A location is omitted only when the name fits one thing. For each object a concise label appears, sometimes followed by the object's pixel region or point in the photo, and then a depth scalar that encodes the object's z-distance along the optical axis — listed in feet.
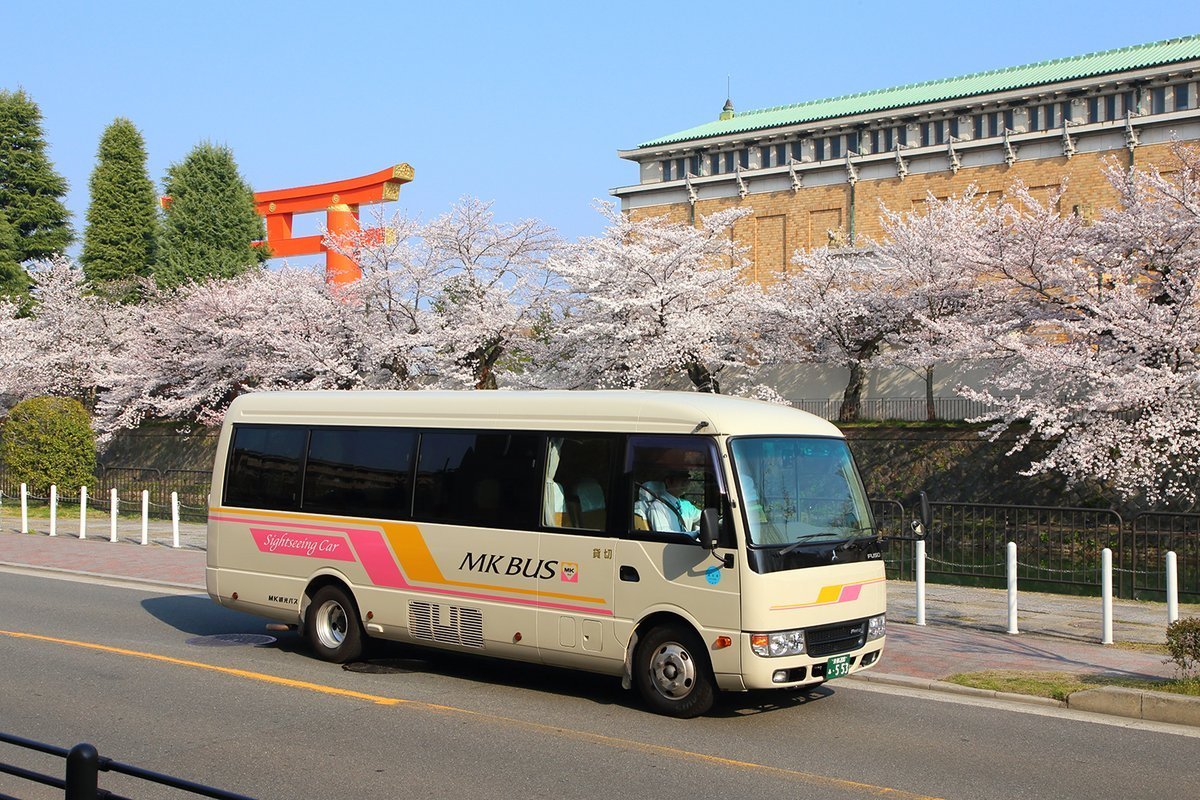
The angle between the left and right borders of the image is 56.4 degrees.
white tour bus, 28.89
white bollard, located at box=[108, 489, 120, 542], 79.31
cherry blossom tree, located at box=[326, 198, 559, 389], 106.93
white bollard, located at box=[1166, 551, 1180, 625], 42.60
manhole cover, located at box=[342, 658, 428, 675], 35.99
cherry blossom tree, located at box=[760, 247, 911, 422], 102.27
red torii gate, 145.59
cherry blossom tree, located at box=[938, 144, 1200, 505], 69.21
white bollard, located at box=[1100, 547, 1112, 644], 41.37
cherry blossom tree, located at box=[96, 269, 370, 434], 110.01
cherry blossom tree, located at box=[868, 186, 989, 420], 90.79
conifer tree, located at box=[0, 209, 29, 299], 187.52
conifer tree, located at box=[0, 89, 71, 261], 195.72
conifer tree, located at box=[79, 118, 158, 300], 196.95
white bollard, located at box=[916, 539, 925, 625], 45.73
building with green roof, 172.04
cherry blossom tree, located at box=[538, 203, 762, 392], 95.86
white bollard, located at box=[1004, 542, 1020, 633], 43.65
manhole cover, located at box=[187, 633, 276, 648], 40.55
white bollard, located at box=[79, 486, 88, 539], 79.36
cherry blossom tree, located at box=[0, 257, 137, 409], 136.26
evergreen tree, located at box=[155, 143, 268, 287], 192.44
